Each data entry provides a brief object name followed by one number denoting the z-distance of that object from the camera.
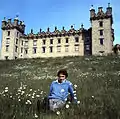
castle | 33.76
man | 3.55
